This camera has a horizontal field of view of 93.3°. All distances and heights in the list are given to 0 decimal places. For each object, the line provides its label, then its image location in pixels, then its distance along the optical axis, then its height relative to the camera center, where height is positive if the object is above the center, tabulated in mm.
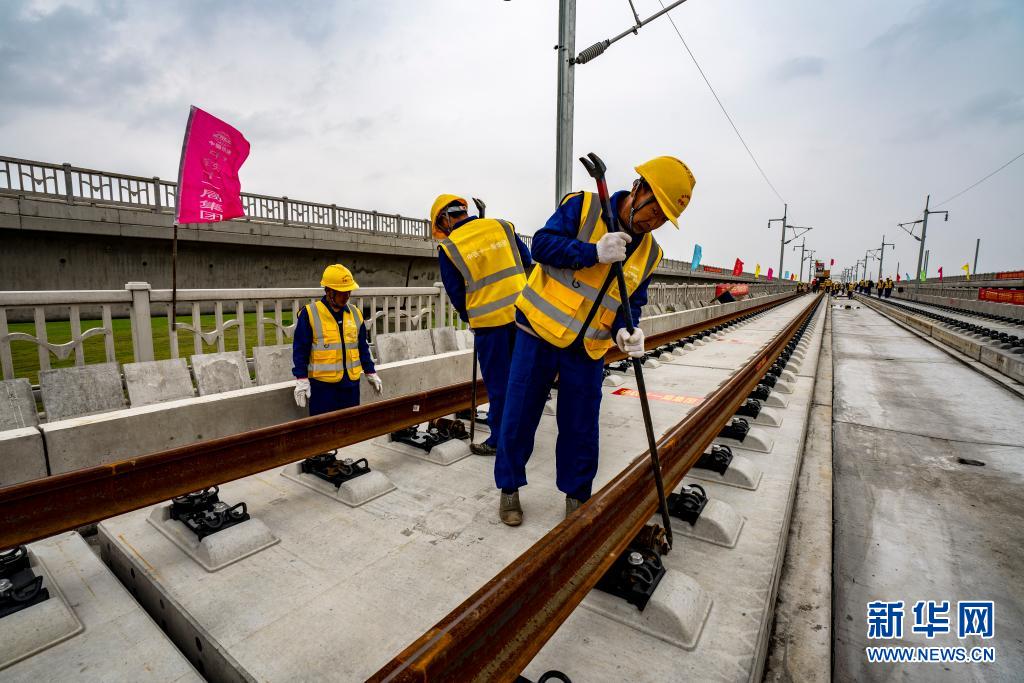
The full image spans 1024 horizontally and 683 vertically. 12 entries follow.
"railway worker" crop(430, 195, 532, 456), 3695 -9
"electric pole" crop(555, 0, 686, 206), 8477 +3850
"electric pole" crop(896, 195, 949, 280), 41656 +4916
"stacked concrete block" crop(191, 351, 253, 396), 4488 -862
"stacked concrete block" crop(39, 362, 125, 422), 3635 -856
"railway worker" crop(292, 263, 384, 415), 4430 -624
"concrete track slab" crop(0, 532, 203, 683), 1701 -1372
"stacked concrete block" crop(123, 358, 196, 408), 4035 -857
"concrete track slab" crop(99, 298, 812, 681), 1851 -1377
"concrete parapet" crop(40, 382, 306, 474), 3184 -1091
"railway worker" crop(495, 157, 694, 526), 2656 -273
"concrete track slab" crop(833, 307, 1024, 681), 2318 -1648
